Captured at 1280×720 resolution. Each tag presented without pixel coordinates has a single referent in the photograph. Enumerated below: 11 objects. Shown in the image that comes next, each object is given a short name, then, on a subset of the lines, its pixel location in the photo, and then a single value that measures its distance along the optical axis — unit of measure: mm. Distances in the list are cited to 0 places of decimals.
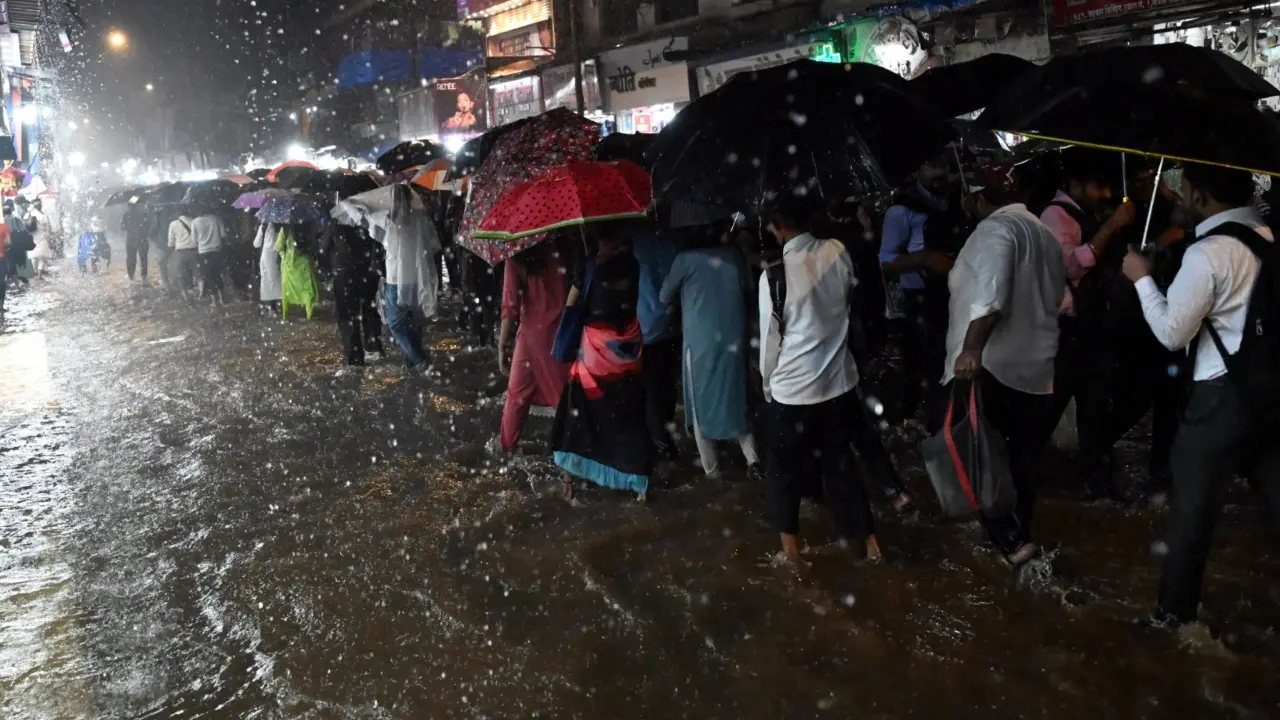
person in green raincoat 12824
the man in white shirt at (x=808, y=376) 4105
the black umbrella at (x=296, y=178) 11711
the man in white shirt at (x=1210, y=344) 3127
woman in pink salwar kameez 5840
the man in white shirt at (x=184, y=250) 16672
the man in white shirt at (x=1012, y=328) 3922
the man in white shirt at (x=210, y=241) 16406
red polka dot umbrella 4984
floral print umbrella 6246
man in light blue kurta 5383
